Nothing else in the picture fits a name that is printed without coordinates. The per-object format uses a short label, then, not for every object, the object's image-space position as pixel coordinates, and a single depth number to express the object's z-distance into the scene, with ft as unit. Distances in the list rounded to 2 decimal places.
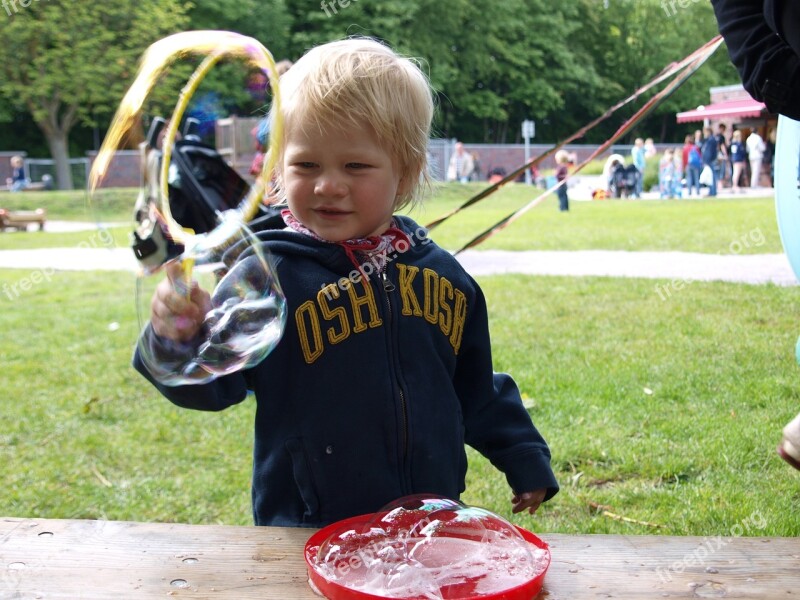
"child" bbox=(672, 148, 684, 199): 80.20
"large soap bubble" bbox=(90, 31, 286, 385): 5.27
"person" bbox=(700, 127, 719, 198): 76.54
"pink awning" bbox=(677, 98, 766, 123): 98.48
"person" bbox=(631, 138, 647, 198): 85.25
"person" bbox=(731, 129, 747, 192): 80.53
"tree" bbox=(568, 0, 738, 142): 161.17
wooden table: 5.24
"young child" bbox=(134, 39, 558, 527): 5.76
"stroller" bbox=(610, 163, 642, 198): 83.41
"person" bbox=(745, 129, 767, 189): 77.66
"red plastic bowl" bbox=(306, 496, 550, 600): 4.81
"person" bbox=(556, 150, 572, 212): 71.81
